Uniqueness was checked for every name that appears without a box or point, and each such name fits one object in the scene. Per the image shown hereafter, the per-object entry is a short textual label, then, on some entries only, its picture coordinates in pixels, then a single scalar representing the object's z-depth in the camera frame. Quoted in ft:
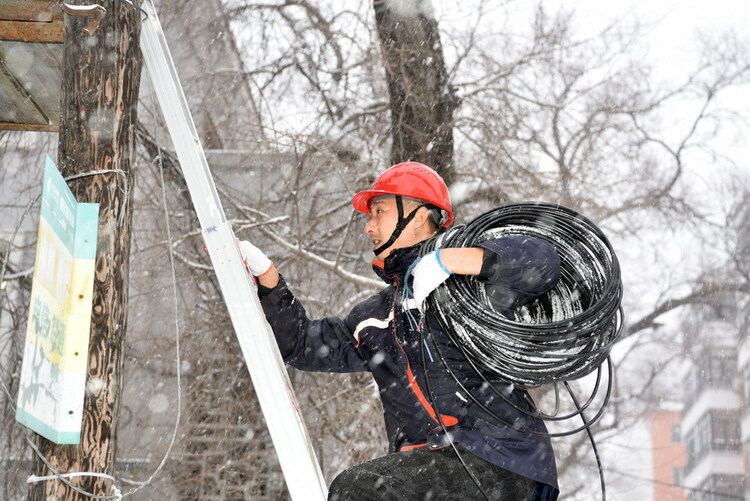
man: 9.02
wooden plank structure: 11.98
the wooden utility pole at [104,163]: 9.91
